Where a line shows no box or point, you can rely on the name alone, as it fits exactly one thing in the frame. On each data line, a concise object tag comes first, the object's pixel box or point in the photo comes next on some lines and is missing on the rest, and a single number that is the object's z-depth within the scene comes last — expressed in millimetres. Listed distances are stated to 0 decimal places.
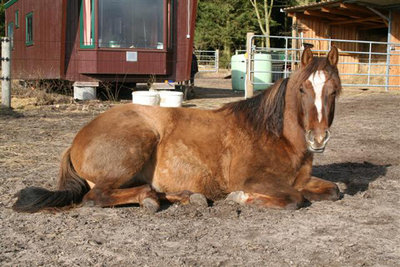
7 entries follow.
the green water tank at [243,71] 18219
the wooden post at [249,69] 14273
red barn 13250
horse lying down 4082
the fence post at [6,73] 11336
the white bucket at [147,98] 10031
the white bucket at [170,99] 10547
